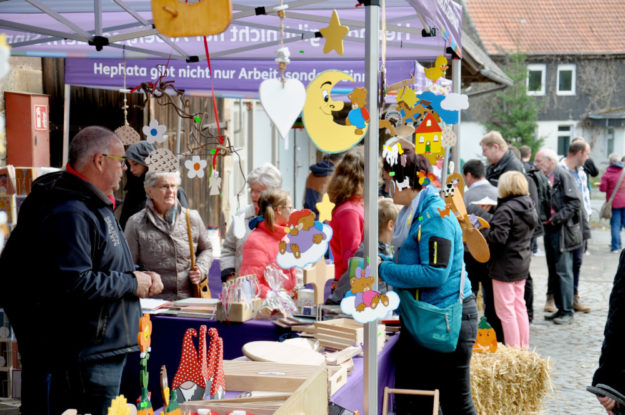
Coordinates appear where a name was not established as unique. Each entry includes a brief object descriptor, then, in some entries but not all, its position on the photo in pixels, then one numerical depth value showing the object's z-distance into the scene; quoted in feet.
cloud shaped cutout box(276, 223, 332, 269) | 8.88
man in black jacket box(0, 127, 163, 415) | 9.41
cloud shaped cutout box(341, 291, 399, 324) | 8.81
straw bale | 15.66
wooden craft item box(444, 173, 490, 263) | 11.26
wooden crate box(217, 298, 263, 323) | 13.62
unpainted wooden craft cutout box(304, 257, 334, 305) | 12.65
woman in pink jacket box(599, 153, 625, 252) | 44.37
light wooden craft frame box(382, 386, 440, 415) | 11.69
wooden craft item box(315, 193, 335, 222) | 9.41
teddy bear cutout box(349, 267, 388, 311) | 8.87
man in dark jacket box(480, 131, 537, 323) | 24.62
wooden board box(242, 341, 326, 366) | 10.39
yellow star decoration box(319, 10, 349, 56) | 7.92
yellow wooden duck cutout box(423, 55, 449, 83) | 9.96
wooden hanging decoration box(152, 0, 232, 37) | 6.69
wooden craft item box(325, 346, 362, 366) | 10.78
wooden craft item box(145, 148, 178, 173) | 13.56
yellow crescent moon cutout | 8.40
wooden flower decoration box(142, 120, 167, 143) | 14.73
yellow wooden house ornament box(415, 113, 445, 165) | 10.18
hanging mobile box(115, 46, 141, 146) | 16.43
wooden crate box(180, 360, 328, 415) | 7.54
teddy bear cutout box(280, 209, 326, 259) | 8.91
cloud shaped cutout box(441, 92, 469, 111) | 10.14
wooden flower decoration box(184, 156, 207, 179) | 15.34
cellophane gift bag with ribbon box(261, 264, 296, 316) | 13.97
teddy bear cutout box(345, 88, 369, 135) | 8.42
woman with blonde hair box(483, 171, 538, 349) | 20.45
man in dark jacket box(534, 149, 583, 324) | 26.40
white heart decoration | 8.05
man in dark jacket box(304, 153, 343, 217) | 24.12
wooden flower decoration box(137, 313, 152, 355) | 7.33
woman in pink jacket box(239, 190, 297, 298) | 14.97
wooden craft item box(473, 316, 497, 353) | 16.63
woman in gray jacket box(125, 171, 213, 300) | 15.83
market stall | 16.06
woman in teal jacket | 11.17
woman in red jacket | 14.84
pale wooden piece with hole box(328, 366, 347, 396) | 9.96
